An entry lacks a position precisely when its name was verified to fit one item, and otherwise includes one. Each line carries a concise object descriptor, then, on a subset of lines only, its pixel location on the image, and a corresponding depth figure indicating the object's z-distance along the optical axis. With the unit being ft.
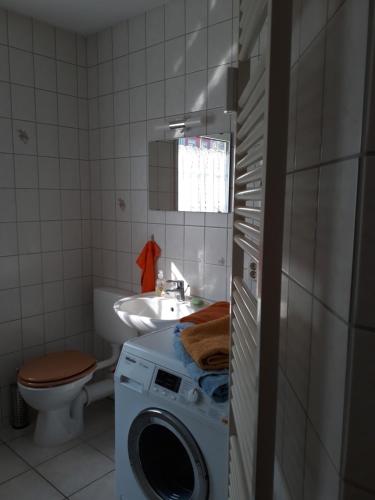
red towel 8.09
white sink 6.79
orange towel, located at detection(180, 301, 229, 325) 5.50
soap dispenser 7.69
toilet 7.36
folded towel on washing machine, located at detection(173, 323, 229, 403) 4.17
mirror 6.93
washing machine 4.32
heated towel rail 1.81
